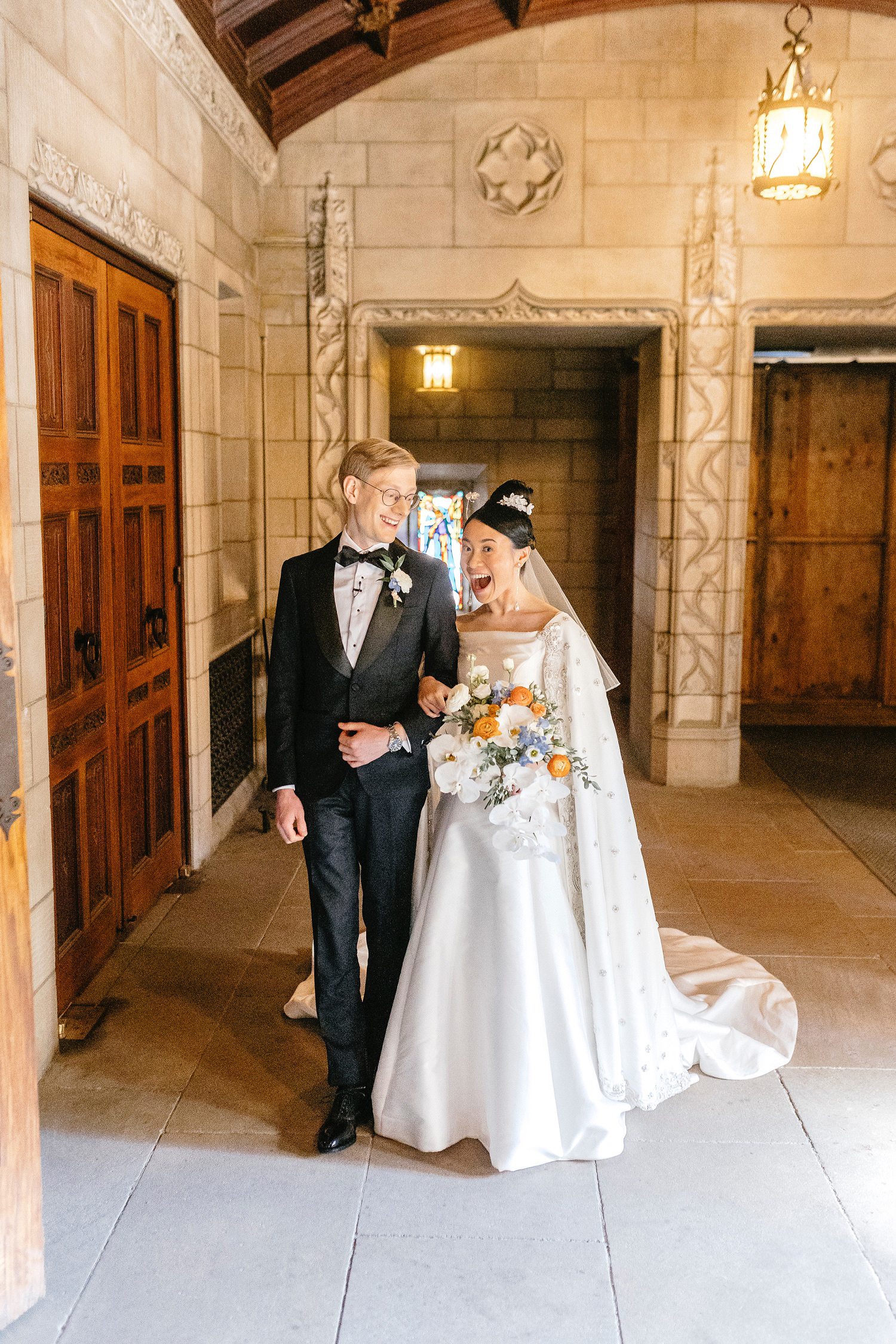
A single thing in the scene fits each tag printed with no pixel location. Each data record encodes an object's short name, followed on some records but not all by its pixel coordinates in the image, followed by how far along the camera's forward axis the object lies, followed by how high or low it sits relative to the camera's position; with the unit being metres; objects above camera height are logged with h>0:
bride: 3.07 -1.18
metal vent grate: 6.07 -1.12
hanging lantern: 5.88 +1.88
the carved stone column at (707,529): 6.73 -0.08
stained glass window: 10.52 -0.11
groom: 3.16 -0.56
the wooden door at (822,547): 8.77 -0.22
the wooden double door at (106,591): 3.88 -0.29
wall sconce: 9.62 +1.16
